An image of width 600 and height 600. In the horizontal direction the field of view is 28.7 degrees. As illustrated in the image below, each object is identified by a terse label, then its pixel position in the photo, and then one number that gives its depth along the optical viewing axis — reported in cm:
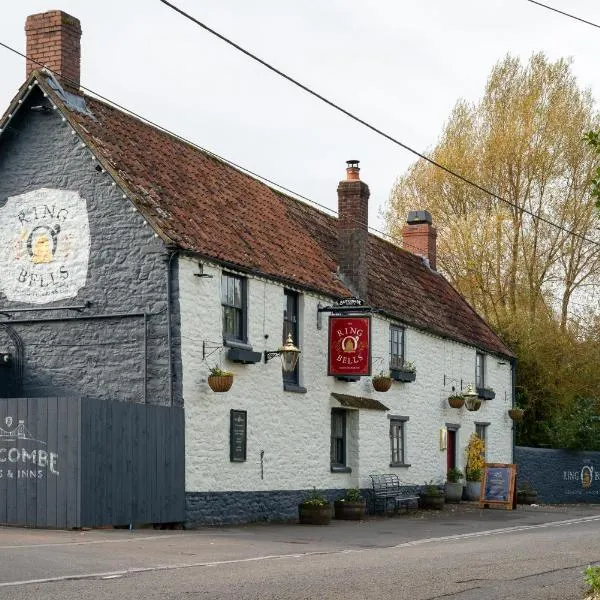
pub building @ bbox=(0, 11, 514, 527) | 2000
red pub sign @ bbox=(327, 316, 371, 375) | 2662
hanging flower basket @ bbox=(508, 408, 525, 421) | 3871
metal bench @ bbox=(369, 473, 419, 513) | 2870
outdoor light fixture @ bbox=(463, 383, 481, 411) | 3434
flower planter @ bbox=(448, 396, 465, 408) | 3359
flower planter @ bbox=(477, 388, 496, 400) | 3622
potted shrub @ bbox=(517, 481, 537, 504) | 3591
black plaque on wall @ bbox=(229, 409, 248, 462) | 2317
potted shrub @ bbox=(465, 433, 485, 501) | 3450
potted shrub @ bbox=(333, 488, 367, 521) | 2652
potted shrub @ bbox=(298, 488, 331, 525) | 2431
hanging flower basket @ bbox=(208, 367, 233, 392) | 2211
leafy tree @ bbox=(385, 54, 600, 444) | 4184
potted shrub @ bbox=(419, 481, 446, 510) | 3089
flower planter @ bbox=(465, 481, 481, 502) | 3441
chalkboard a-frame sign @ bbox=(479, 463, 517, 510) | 3148
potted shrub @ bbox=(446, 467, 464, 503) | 3350
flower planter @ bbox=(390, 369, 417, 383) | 3011
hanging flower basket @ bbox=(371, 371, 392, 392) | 2886
